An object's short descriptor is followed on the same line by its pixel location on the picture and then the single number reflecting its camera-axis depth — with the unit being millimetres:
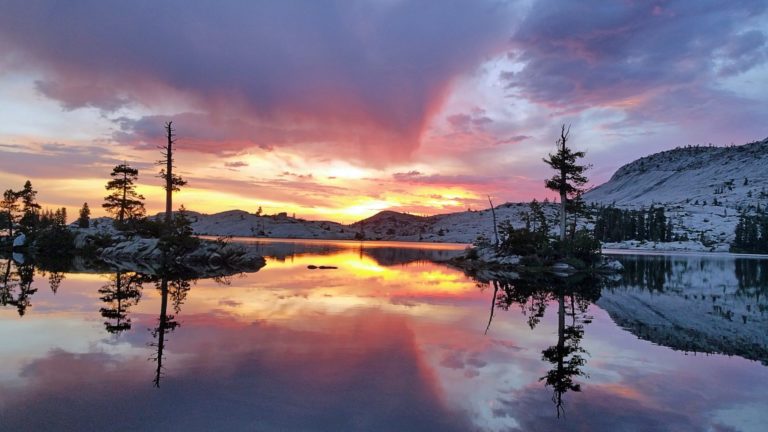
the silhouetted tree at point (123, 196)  65125
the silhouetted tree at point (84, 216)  114488
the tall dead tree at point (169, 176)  49750
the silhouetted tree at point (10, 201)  84250
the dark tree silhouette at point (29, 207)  76875
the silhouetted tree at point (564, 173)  51125
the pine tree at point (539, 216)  53981
